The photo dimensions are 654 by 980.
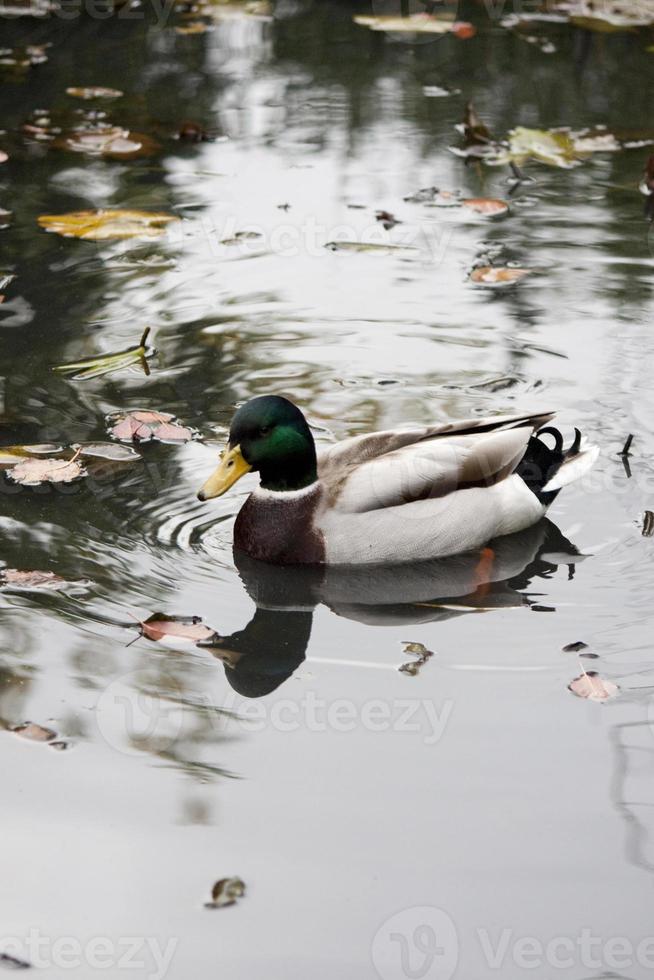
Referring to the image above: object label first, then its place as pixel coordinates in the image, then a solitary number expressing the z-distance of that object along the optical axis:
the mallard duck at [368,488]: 10.29
